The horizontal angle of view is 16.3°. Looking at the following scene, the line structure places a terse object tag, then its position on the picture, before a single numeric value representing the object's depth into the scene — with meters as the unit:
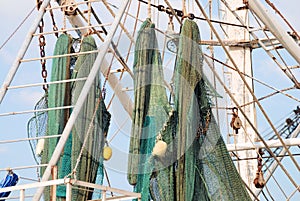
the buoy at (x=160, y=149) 11.37
